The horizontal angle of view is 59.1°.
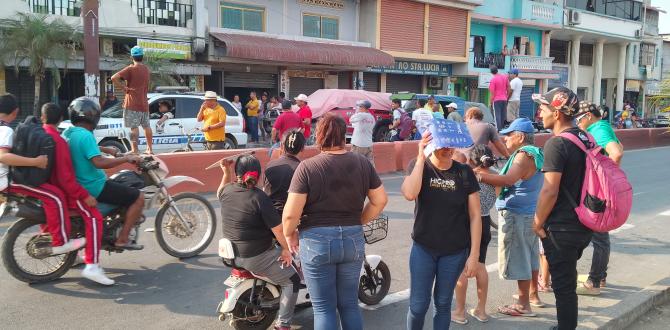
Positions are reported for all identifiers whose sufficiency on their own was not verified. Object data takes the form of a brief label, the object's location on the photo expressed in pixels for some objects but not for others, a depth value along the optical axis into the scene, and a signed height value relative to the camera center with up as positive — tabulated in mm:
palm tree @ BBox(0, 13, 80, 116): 15750 +1494
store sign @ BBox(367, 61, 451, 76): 27911 +1778
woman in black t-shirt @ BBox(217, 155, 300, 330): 3932 -884
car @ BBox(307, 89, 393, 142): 17875 -49
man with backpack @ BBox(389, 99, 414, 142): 15838 -522
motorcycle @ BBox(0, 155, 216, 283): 5078 -1201
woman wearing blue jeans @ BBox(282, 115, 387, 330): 3467 -707
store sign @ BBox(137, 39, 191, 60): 19094 +1725
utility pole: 11250 +1002
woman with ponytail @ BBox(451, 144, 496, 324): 4523 -1177
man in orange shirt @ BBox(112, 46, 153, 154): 9141 +54
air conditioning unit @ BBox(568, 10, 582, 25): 35281 +5407
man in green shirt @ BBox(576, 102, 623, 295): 5375 -455
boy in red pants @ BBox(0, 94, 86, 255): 4910 -776
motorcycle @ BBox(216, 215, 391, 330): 4145 -1379
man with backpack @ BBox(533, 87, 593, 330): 3766 -620
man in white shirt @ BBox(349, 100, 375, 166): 10945 -452
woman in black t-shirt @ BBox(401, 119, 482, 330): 3629 -732
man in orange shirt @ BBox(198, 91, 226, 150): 10312 -323
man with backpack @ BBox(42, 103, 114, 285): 5051 -834
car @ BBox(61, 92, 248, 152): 12445 -554
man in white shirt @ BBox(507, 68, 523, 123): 14977 +248
